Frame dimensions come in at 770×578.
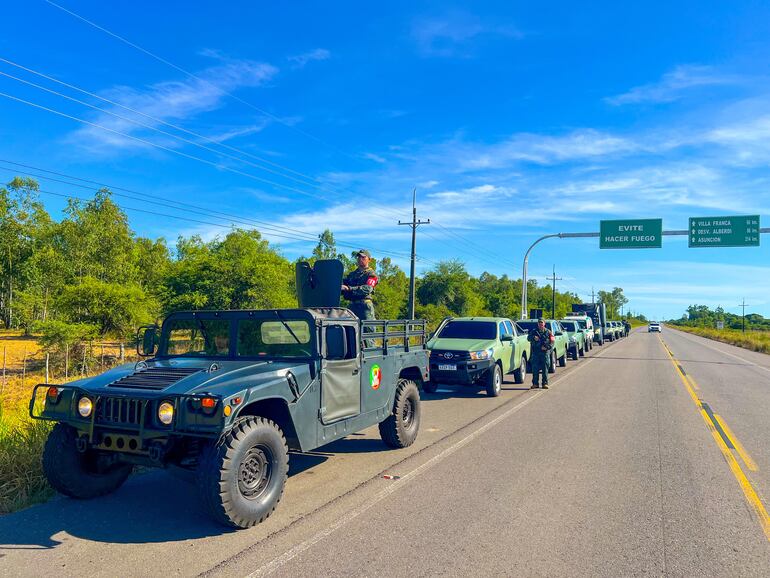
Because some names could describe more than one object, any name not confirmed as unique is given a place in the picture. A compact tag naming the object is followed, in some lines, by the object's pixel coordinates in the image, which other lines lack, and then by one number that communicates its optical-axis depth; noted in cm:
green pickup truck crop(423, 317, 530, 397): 1195
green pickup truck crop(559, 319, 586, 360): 2406
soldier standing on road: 1368
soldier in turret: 771
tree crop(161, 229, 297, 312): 2445
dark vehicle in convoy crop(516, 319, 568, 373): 1773
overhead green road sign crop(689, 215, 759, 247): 2694
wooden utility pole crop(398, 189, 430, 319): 3102
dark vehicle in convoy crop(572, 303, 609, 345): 4187
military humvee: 429
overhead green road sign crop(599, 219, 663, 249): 2752
